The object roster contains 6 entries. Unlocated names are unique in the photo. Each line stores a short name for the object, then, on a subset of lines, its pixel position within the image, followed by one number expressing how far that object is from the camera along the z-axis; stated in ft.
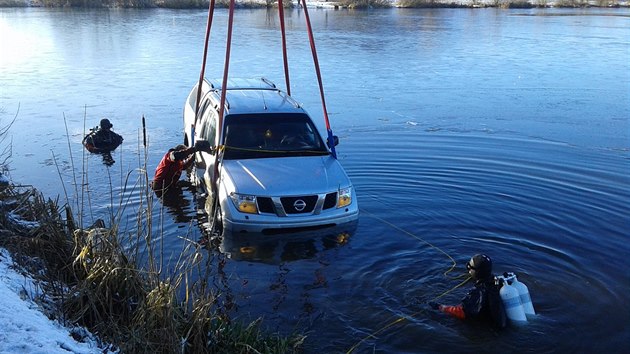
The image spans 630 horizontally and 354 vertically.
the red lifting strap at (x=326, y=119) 34.43
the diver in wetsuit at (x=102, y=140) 46.80
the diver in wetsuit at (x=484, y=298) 21.43
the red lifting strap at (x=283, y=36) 38.98
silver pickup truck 29.17
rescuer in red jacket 35.04
